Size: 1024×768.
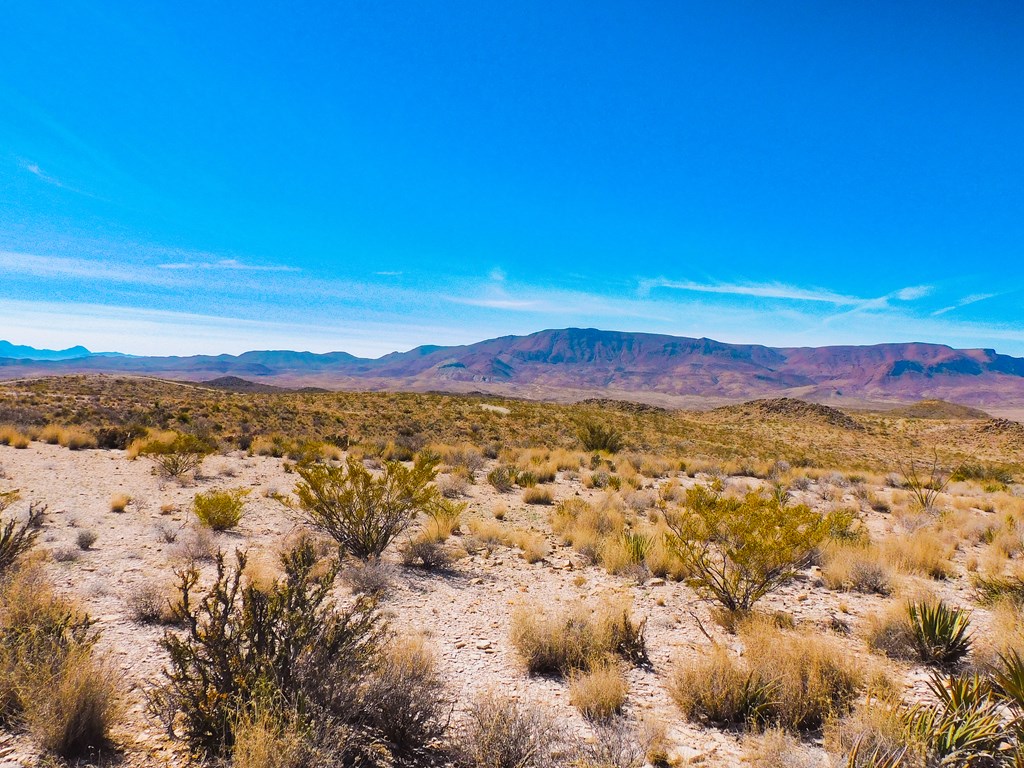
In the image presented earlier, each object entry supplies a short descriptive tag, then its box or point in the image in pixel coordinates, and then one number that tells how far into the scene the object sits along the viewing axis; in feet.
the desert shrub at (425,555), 24.30
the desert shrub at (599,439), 74.23
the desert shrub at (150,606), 16.35
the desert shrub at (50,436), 52.97
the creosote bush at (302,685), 10.30
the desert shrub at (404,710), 11.07
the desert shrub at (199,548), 22.31
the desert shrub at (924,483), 40.52
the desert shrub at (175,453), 39.91
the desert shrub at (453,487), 39.99
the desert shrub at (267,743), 8.71
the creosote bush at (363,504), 24.57
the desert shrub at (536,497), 40.24
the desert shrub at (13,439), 49.01
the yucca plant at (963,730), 9.93
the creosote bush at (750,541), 18.42
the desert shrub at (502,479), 43.75
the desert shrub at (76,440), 50.78
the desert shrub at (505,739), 10.26
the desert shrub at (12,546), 18.44
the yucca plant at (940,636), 15.20
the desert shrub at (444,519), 28.39
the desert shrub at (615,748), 10.44
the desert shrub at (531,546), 25.90
